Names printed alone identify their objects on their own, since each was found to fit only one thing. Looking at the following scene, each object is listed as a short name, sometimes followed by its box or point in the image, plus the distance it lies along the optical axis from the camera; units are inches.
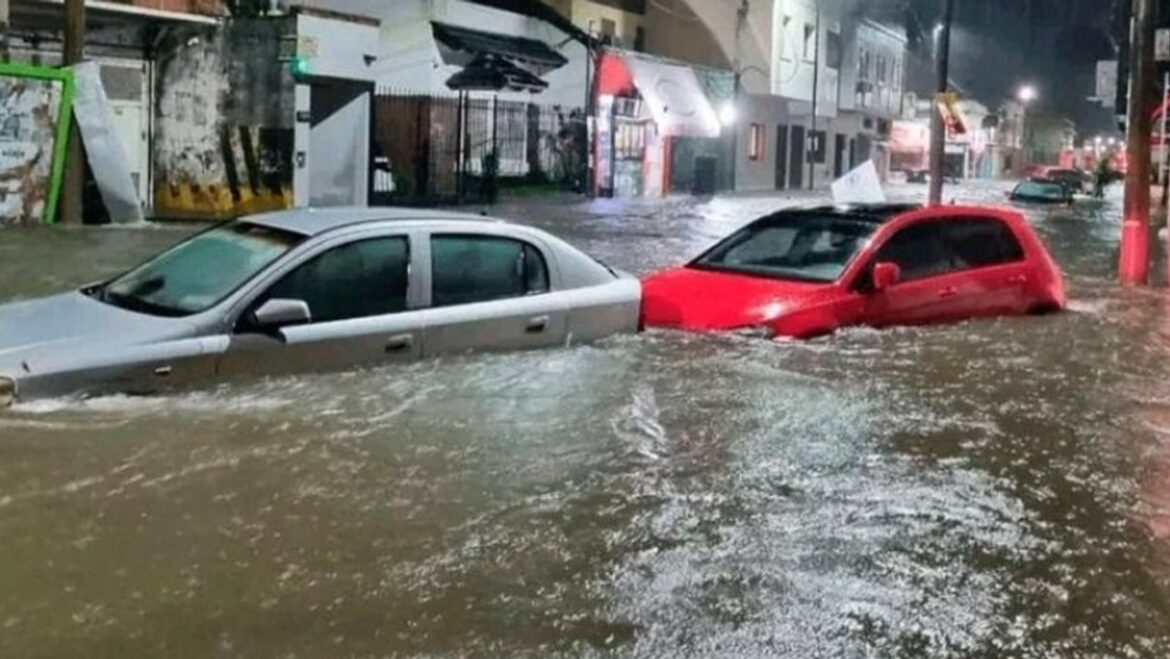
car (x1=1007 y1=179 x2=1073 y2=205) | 1812.3
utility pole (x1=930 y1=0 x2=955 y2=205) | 1030.4
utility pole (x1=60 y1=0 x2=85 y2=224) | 747.4
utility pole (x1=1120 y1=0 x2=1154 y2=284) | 674.2
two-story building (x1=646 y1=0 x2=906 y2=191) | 1761.8
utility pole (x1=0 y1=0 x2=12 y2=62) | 767.7
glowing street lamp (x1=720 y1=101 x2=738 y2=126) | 1657.0
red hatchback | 397.4
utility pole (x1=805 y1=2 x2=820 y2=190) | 1946.4
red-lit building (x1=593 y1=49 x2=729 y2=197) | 1405.0
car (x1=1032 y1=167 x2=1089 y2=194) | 2241.1
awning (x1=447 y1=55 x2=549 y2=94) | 1130.0
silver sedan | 276.1
